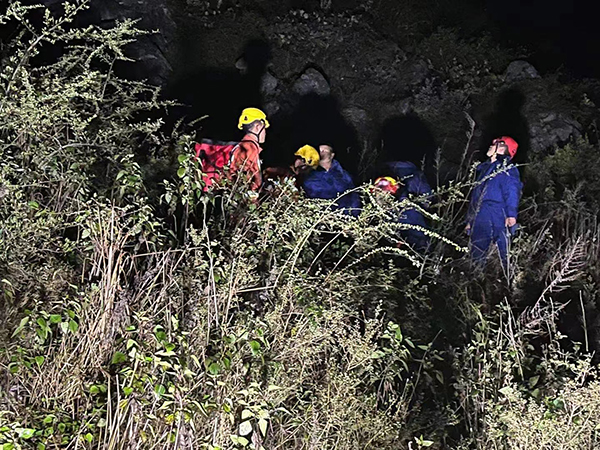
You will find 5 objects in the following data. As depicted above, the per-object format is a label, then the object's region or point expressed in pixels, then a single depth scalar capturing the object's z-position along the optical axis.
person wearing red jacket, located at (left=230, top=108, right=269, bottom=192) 4.44
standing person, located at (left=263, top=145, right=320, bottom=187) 6.83
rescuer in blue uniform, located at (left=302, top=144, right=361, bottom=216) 6.55
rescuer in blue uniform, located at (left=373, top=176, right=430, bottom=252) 5.97
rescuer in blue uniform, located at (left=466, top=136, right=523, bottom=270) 6.22
